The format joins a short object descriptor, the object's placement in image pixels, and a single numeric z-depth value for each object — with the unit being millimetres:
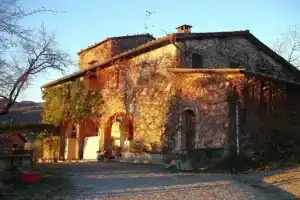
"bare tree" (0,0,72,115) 14363
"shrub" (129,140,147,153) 20194
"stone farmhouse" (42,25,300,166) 17359
